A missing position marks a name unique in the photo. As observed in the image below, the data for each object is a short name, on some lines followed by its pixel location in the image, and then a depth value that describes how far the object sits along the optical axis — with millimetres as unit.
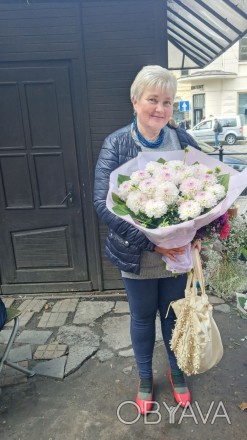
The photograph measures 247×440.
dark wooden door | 3312
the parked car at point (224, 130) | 20672
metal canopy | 3523
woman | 1864
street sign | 22875
